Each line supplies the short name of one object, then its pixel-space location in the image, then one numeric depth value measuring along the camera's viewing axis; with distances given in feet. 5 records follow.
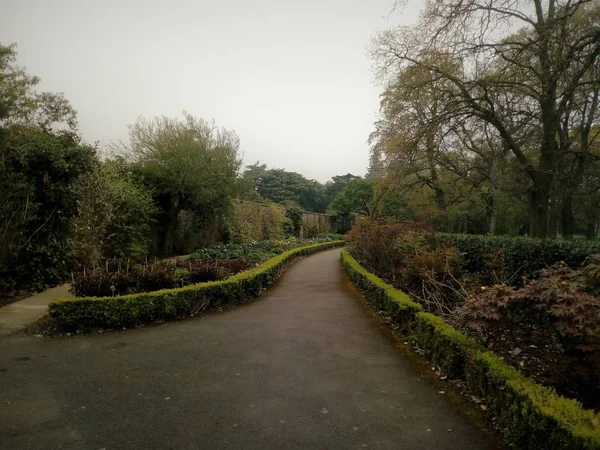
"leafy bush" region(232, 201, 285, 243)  62.54
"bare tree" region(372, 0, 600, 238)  26.94
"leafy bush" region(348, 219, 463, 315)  22.52
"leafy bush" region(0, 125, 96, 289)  24.67
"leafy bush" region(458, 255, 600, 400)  9.73
